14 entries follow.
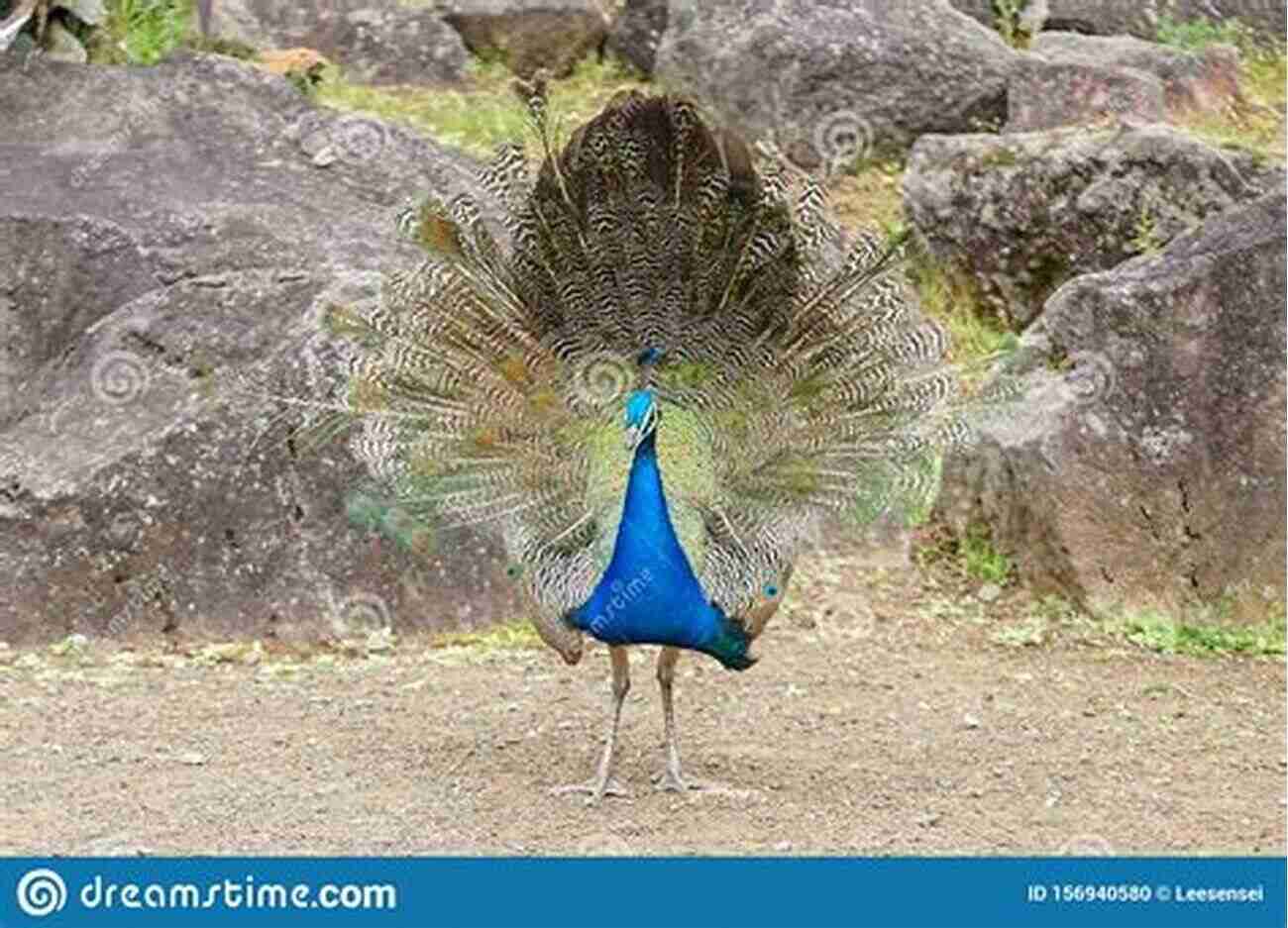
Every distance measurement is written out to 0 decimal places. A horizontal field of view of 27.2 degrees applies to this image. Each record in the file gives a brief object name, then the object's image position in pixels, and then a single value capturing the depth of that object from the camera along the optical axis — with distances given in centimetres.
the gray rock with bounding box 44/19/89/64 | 1120
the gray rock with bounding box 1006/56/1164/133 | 1223
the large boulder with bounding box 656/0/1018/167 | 1228
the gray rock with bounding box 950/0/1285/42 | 1404
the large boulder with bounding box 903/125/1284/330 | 1066
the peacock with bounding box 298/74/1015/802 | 671
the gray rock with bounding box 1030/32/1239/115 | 1280
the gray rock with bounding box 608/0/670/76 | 1339
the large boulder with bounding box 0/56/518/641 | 845
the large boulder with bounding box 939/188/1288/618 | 867
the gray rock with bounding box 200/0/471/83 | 1312
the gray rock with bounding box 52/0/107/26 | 1116
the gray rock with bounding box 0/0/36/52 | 1087
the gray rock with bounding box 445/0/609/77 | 1348
